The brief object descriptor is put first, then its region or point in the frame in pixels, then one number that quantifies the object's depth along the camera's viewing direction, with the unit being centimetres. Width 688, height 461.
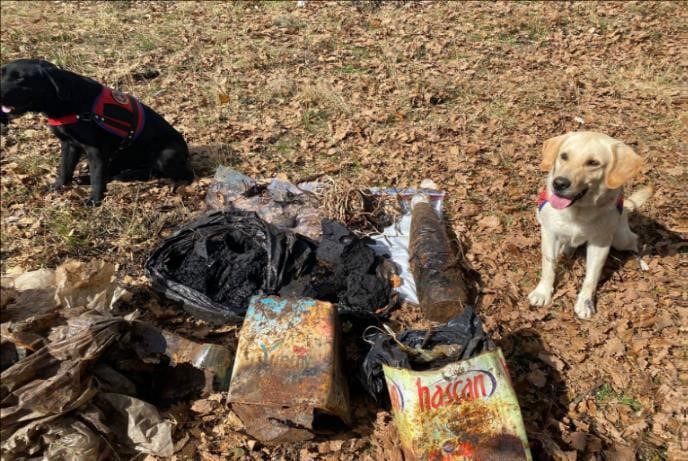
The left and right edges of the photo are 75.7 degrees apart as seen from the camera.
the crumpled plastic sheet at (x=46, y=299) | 226
